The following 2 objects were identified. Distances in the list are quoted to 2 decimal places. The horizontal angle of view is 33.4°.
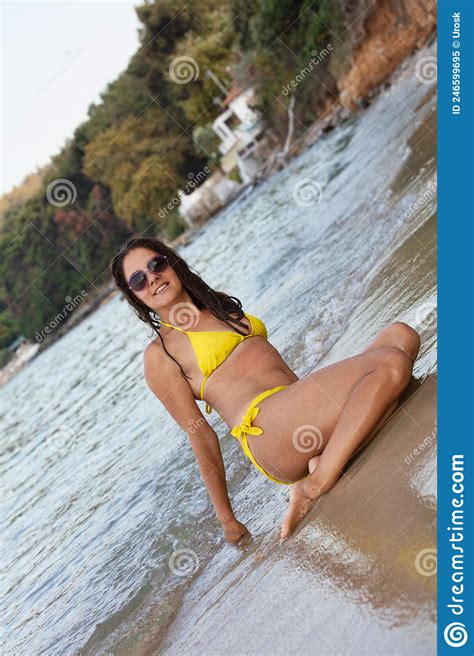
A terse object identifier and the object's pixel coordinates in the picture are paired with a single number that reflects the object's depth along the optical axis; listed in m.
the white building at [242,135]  51.72
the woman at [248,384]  3.72
